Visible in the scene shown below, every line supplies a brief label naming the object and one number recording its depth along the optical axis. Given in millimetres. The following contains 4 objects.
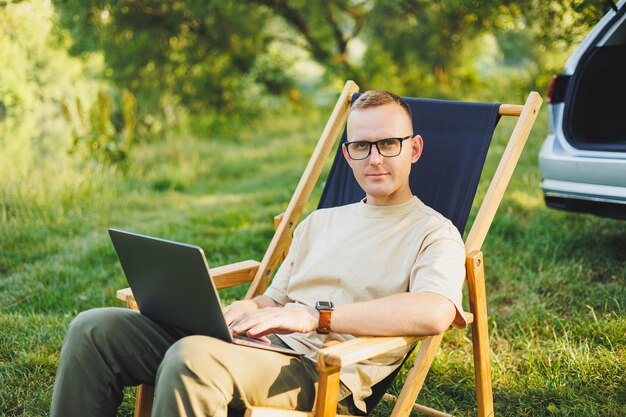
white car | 3695
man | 2016
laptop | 2016
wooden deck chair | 2170
